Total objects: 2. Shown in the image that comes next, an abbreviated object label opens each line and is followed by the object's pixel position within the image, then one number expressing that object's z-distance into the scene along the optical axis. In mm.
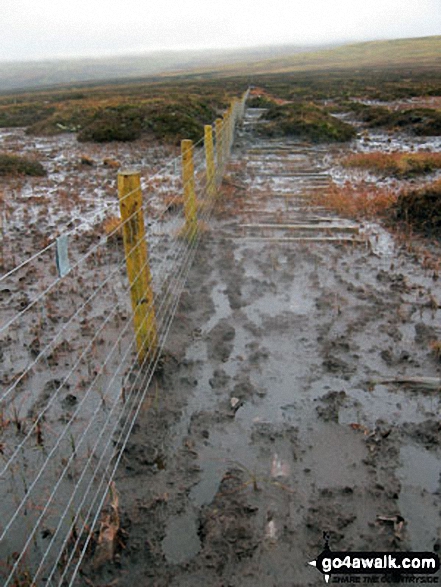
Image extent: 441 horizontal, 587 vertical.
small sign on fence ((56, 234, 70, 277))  2557
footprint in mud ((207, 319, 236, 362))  4902
